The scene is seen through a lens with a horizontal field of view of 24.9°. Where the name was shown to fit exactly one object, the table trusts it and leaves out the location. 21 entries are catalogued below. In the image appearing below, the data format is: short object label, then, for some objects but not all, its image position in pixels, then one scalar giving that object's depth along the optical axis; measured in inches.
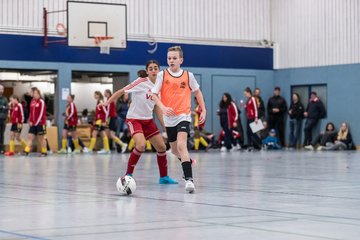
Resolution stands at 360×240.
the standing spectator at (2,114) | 1206.3
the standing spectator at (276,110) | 1461.6
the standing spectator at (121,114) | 1268.5
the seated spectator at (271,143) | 1402.6
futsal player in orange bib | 485.1
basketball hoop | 1255.5
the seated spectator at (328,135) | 1347.2
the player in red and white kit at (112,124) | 1246.9
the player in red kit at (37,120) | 1129.9
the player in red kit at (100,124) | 1254.0
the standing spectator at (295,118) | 1435.8
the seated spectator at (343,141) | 1320.1
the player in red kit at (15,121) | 1176.2
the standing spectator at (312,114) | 1395.2
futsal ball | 465.7
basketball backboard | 1242.6
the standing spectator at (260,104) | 1423.0
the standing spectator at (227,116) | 1330.0
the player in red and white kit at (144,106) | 526.9
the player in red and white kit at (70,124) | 1243.2
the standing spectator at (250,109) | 1382.9
